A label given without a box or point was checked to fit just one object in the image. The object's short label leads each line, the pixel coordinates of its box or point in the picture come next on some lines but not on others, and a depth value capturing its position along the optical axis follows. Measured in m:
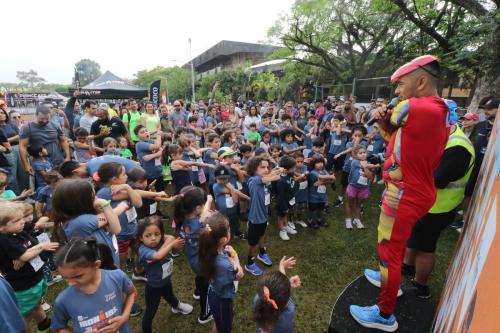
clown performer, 1.92
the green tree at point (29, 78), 99.75
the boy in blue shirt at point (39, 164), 4.39
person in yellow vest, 2.54
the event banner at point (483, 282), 0.68
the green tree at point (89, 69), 108.35
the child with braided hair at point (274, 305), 1.86
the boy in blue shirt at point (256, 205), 3.70
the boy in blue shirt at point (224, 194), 3.95
